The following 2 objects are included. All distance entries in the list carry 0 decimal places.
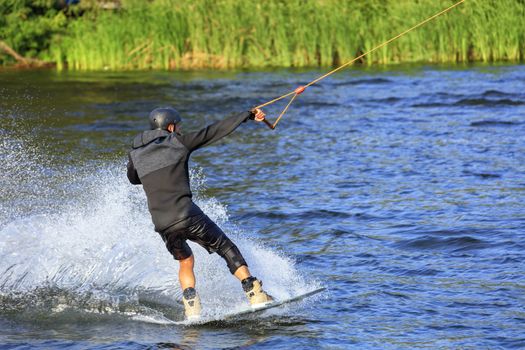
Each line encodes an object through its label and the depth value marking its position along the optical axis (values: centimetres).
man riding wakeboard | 1692
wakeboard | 1720
